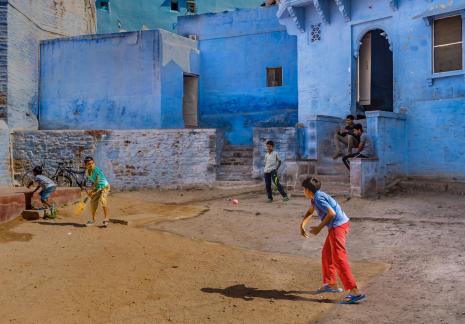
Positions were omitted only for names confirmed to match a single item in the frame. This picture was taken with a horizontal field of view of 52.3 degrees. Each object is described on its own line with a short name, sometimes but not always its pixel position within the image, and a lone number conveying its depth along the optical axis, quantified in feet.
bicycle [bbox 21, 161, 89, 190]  45.91
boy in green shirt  27.63
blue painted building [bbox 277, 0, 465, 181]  35.68
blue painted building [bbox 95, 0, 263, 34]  72.79
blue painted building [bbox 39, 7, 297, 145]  52.39
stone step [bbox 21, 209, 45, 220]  28.99
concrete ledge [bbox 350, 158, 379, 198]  33.19
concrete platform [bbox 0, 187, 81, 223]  27.65
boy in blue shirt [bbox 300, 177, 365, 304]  15.23
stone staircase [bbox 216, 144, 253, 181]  44.45
